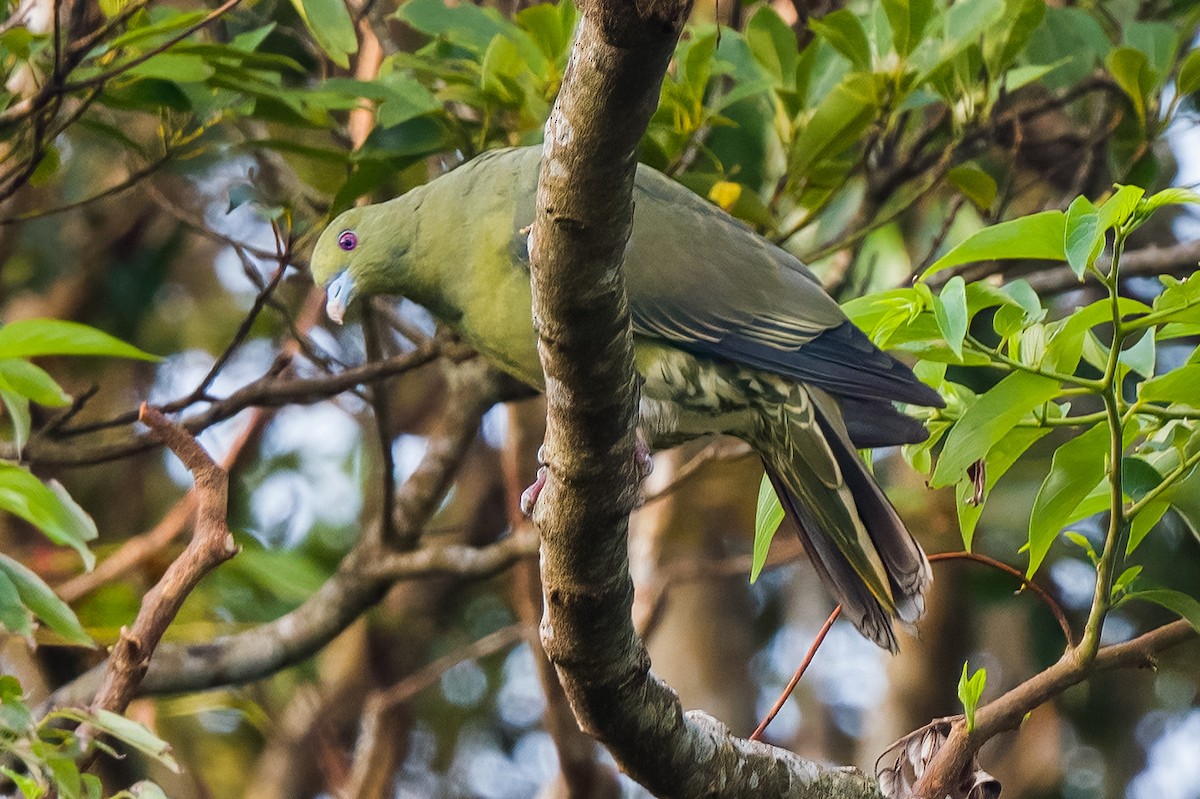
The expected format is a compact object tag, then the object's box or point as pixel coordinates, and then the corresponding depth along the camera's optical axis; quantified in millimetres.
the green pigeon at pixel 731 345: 10348
